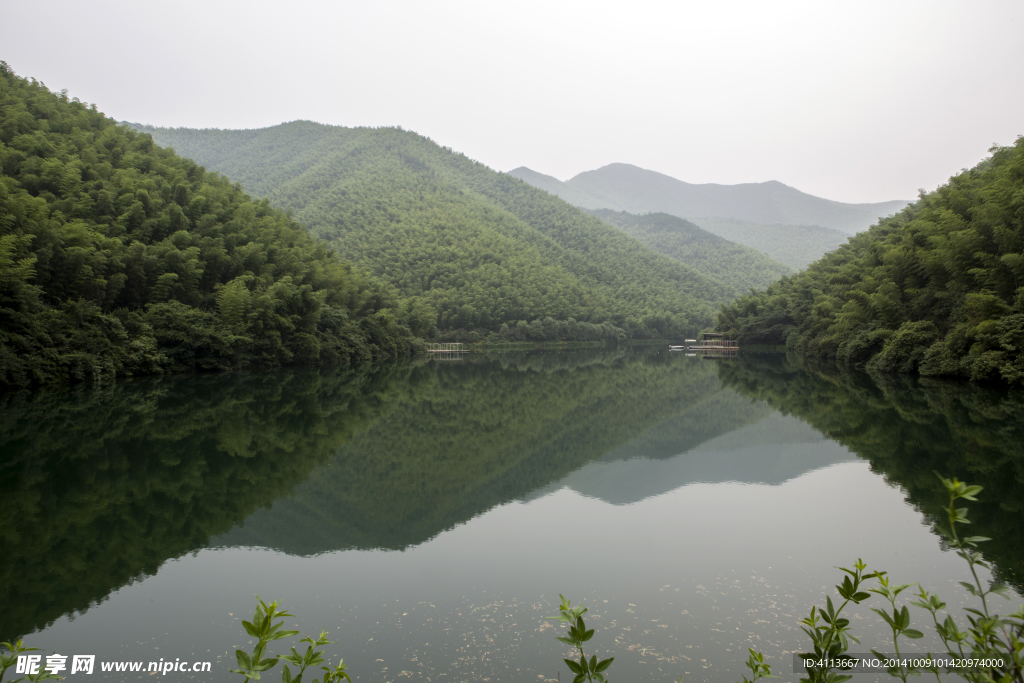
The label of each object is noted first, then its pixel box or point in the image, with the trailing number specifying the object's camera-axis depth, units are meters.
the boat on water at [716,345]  57.94
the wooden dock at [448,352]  51.41
